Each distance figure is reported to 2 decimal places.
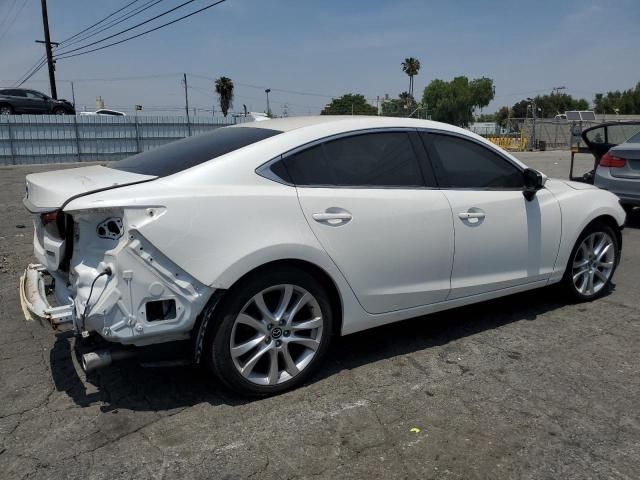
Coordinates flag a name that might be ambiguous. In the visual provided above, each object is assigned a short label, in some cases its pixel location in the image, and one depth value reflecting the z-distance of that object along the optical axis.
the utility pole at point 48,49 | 29.89
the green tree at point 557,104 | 103.19
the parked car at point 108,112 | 30.75
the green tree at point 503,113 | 112.69
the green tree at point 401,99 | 55.36
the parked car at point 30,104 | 24.03
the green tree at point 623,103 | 85.75
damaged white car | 2.82
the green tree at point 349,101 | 76.62
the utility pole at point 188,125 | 25.70
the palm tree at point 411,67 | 83.06
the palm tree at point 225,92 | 70.81
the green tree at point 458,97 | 96.00
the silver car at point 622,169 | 7.90
